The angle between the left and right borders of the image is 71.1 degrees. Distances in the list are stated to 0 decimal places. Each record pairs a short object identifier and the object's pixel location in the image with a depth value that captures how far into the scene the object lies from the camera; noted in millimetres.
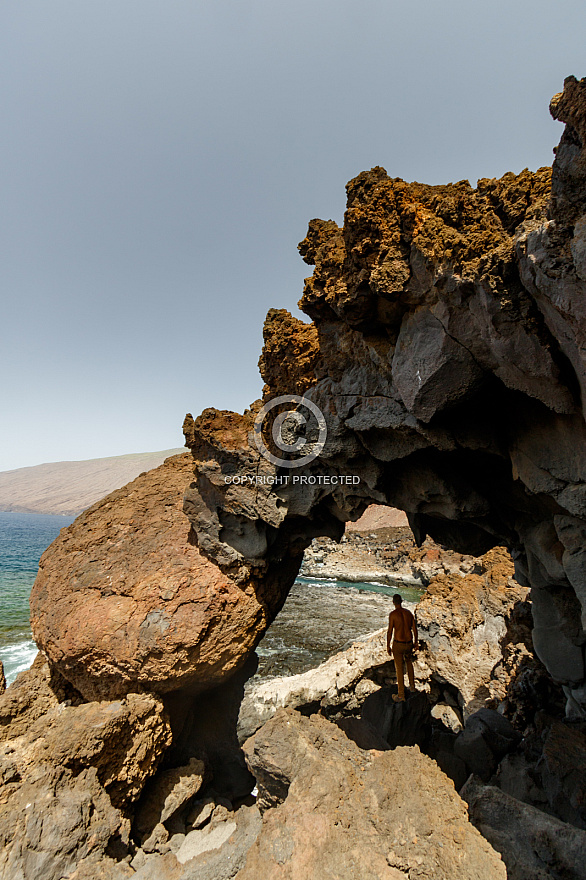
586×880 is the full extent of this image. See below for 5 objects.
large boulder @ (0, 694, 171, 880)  4852
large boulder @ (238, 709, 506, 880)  3617
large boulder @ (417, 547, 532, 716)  10148
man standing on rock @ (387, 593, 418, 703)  8055
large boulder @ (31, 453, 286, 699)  6039
